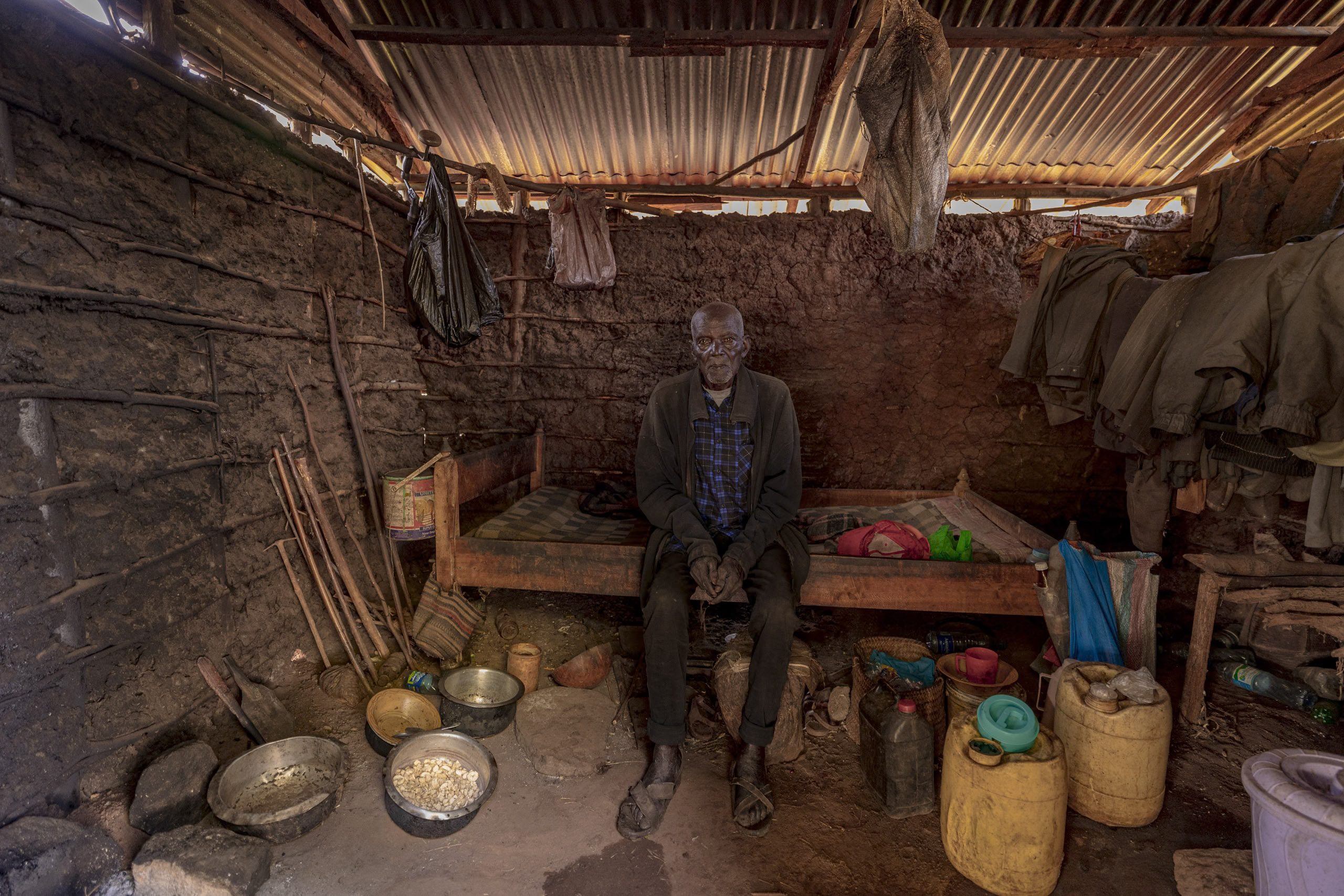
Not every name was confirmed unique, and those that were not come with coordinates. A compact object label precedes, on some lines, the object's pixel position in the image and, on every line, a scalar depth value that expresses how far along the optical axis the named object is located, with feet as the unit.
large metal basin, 6.82
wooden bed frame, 9.21
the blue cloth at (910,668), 8.81
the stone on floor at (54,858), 5.60
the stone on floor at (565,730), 8.34
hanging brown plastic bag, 13.39
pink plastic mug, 8.44
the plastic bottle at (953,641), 10.51
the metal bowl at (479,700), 8.83
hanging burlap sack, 7.55
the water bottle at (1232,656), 10.19
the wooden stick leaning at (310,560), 9.62
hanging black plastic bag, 11.66
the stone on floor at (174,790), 6.74
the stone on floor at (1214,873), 6.32
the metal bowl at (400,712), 8.84
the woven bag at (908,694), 8.36
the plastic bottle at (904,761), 7.45
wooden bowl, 10.29
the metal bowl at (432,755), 6.95
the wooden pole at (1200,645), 8.82
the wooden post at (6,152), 5.91
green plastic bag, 9.86
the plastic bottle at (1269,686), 9.26
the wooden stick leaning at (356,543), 9.92
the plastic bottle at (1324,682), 9.07
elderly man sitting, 7.92
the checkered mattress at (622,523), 10.57
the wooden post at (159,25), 7.88
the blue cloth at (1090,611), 8.30
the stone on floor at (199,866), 6.00
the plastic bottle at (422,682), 9.45
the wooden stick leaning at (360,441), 10.73
